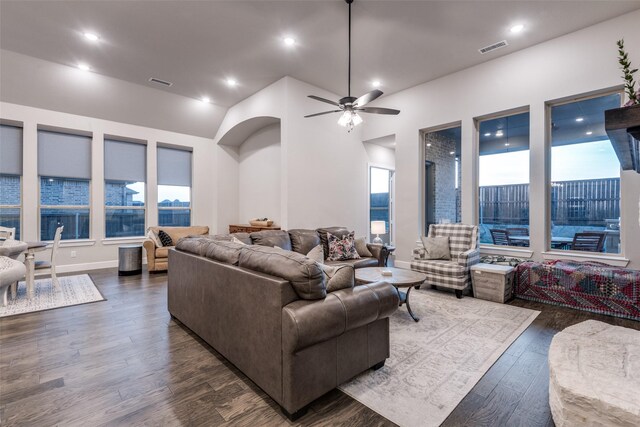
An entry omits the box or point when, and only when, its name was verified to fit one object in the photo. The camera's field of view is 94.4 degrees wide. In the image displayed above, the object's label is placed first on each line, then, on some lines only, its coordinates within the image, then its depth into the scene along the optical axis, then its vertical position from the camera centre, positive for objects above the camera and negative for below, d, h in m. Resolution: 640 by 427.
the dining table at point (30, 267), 3.94 -0.73
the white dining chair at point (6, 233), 4.40 -0.29
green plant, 1.41 +0.63
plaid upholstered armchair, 4.14 -0.72
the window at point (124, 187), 6.50 +0.60
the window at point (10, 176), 5.45 +0.71
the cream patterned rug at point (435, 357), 1.86 -1.19
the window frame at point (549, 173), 4.18 +0.62
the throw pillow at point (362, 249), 4.98 -0.60
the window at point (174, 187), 7.21 +0.67
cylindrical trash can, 5.55 -0.87
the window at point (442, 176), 5.66 +0.74
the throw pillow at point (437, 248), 4.67 -0.55
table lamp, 5.49 -0.27
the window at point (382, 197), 7.39 +0.42
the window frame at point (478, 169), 4.72 +0.79
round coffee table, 3.12 -0.72
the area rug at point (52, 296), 3.60 -1.14
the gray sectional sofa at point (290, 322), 1.70 -0.69
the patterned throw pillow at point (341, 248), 4.73 -0.57
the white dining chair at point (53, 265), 4.19 -0.74
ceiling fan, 3.79 +1.38
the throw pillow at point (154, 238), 5.86 -0.49
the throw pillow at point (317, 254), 2.81 -0.39
